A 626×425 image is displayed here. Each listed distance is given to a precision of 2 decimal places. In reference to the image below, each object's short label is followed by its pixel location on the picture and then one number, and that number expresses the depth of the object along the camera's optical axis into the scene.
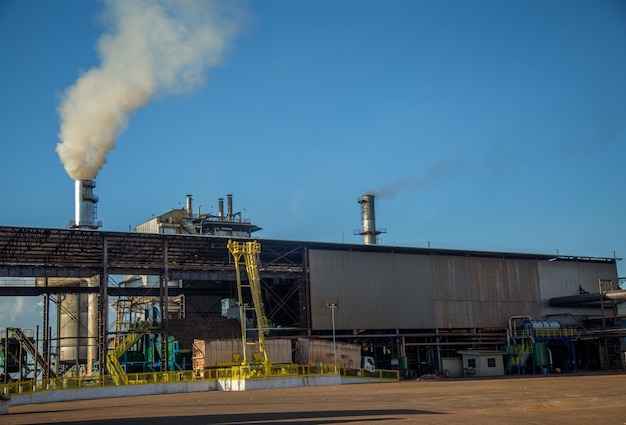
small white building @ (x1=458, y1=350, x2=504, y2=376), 69.12
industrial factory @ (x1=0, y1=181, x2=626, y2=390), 61.03
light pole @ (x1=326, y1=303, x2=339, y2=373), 60.96
